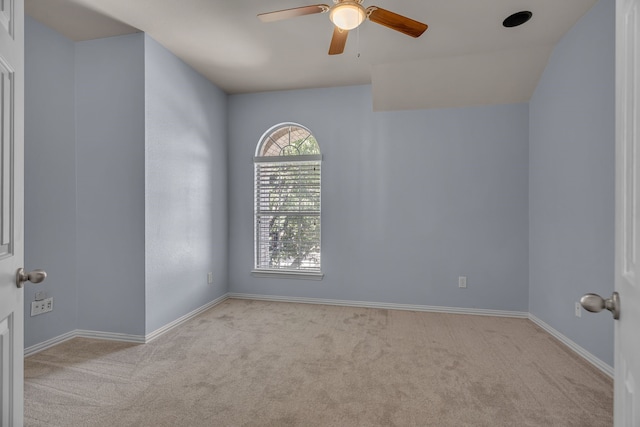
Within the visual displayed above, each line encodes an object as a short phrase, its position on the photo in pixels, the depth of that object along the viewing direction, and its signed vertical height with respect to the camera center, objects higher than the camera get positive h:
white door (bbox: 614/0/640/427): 0.72 +0.00
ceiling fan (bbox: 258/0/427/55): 1.84 +1.17
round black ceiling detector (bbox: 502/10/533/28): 2.48 +1.54
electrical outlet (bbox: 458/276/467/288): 3.63 -0.79
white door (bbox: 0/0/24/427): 0.94 +0.02
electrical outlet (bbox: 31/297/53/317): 2.55 -0.78
